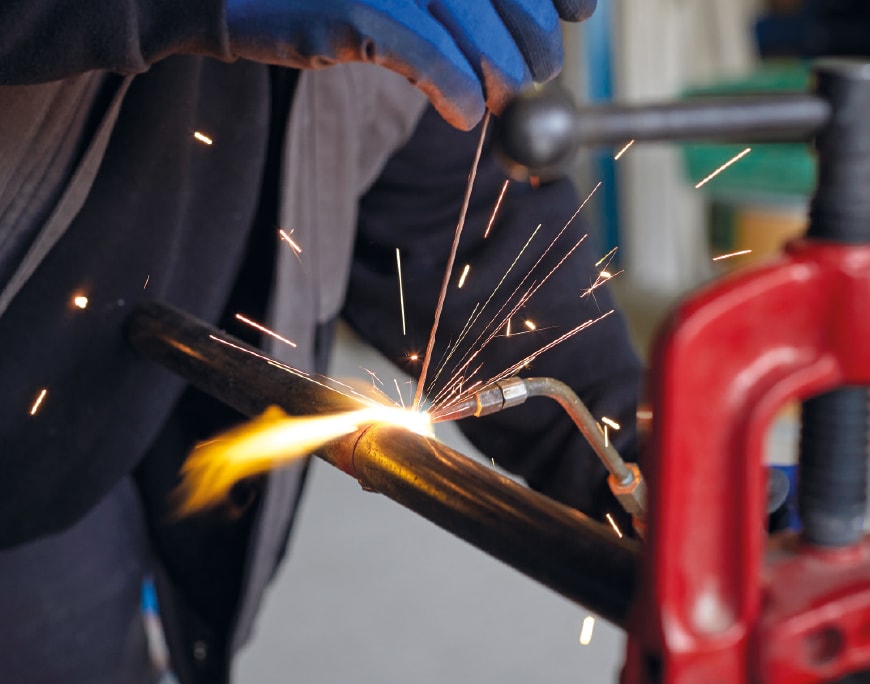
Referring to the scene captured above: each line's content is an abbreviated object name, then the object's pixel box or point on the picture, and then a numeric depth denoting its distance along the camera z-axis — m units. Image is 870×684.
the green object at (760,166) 3.35
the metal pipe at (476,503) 0.53
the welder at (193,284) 0.94
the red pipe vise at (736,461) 0.42
